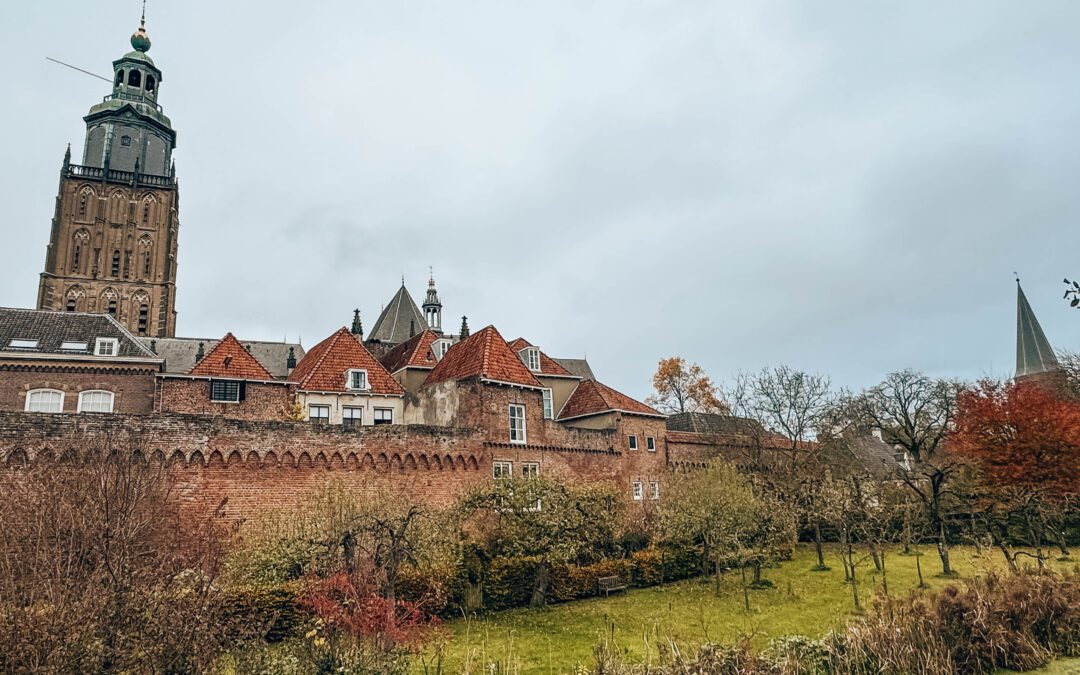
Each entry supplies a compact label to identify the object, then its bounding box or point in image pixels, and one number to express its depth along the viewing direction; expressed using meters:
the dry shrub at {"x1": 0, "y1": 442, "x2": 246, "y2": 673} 8.86
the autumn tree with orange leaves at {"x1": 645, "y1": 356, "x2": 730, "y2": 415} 59.70
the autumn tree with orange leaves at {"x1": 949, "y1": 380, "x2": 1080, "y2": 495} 31.62
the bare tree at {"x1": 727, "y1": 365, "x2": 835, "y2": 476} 39.56
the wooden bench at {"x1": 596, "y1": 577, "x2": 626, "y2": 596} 25.28
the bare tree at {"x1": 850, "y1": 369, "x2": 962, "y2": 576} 41.38
